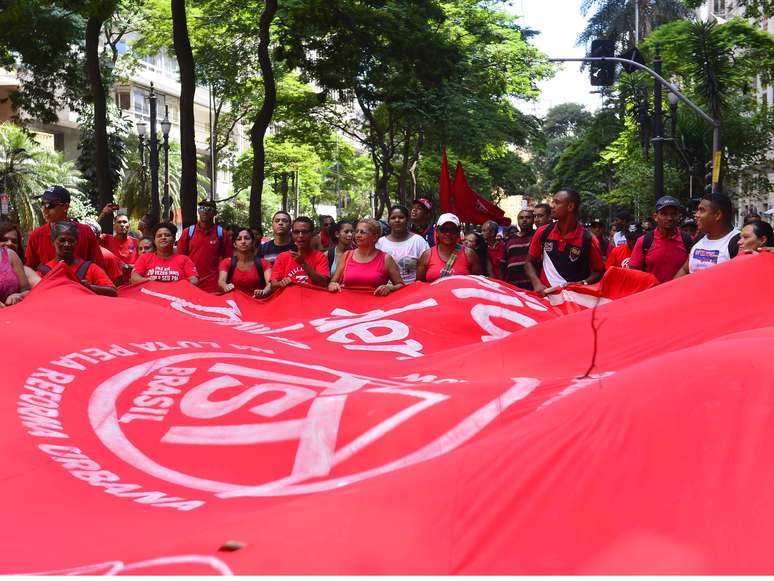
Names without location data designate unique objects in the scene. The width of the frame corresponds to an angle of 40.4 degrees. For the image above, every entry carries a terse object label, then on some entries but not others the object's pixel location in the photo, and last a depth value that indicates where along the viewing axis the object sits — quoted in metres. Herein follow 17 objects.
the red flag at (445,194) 15.19
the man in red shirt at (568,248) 8.86
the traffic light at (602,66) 21.59
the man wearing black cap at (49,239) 8.37
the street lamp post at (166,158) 33.54
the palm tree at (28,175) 42.75
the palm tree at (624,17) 58.41
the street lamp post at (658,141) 27.44
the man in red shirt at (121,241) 12.61
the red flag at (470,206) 15.12
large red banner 2.76
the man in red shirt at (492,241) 12.43
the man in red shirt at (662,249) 8.67
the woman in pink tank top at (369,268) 9.32
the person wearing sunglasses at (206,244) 11.43
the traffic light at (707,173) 38.75
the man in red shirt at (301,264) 9.69
